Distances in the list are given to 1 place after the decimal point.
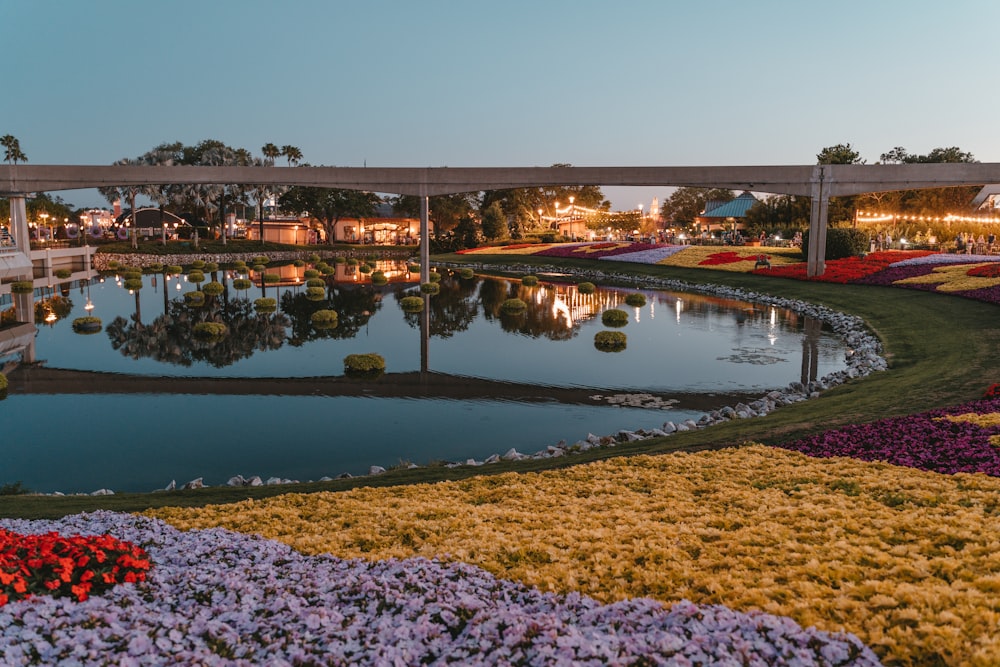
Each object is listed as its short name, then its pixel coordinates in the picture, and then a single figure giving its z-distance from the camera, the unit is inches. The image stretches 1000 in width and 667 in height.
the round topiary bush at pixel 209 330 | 1181.1
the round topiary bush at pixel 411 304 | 1478.8
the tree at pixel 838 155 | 2834.6
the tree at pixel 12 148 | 3634.4
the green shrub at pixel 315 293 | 1638.4
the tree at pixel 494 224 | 3614.7
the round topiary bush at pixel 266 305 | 1467.8
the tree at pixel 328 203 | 3855.8
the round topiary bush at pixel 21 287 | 1676.9
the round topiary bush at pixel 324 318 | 1288.4
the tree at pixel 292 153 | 4313.5
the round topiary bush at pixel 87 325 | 1231.5
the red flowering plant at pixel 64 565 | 231.1
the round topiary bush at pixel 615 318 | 1254.9
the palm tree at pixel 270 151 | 4109.5
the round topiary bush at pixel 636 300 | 1536.7
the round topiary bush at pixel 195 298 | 1587.1
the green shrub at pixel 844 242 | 1839.3
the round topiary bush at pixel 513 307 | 1451.8
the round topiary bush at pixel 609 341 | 1058.6
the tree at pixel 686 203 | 5605.3
